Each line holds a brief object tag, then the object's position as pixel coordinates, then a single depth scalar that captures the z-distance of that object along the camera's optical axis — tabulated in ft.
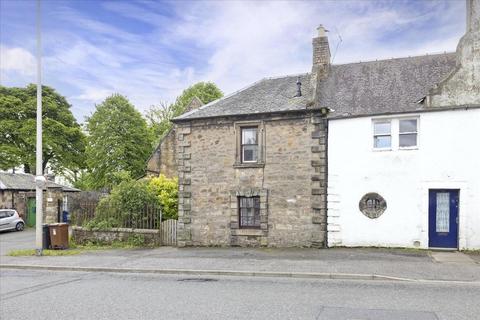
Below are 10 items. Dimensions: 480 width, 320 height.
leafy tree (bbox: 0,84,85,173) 127.95
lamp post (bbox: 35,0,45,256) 52.37
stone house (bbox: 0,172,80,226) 101.09
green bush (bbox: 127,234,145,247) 58.34
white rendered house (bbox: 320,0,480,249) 48.58
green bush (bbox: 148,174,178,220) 63.21
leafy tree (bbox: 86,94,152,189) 126.52
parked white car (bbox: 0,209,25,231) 89.61
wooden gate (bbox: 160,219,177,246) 59.26
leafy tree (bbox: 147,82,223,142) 144.25
